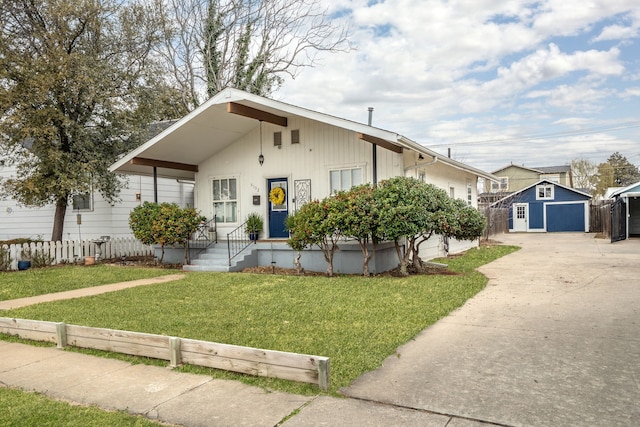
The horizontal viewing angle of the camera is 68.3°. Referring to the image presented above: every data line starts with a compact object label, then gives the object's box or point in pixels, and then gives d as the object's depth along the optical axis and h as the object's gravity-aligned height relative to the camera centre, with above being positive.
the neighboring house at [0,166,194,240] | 17.97 +0.35
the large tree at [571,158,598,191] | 49.19 +3.87
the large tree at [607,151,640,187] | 55.04 +4.20
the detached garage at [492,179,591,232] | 31.20 +0.20
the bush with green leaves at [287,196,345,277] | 9.96 -0.19
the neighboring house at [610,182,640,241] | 21.20 -0.21
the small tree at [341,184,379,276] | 9.64 +0.00
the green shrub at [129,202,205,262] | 12.59 -0.11
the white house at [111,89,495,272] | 11.75 +1.65
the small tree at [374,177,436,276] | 9.48 +0.14
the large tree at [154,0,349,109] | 23.09 +8.77
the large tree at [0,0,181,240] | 13.77 +3.93
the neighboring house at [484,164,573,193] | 46.06 +3.46
